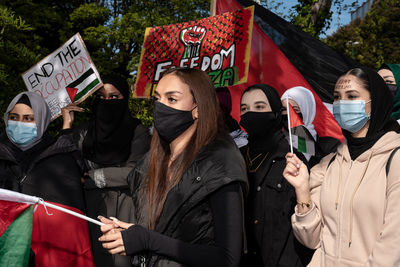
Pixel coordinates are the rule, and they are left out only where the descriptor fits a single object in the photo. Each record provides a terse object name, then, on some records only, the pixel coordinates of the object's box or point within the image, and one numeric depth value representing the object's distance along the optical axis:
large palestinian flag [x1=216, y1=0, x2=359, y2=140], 5.54
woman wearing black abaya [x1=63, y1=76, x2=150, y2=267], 3.54
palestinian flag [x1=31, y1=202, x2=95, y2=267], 2.89
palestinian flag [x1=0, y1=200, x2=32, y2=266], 2.00
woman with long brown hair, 1.88
